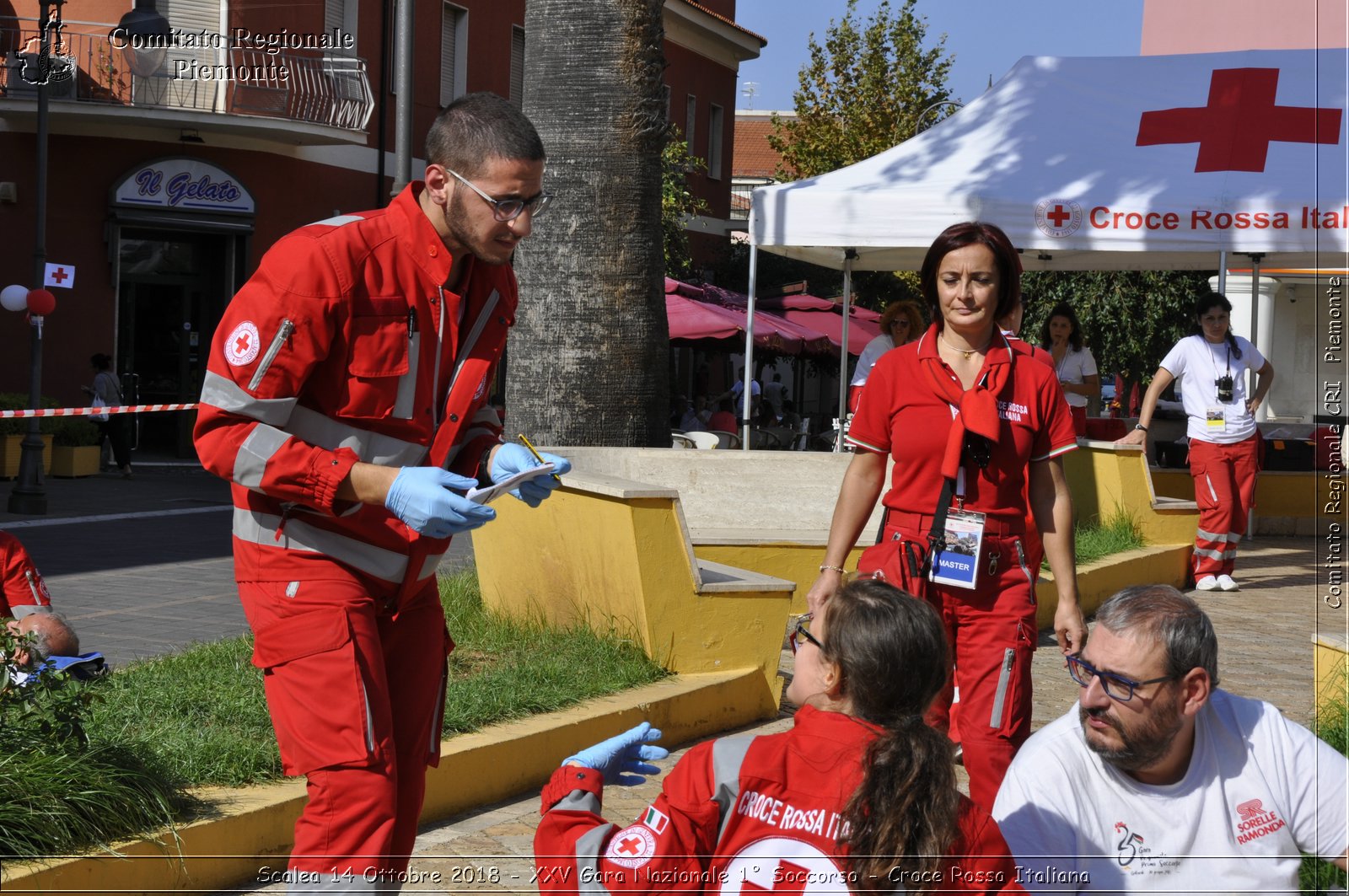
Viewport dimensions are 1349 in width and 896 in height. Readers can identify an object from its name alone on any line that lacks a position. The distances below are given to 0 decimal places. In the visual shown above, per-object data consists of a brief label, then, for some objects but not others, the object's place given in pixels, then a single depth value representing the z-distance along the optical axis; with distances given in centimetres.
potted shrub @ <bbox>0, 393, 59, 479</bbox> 1762
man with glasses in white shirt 276
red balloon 1570
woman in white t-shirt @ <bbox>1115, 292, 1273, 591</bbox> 1084
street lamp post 1434
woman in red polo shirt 411
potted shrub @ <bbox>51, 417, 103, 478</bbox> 1859
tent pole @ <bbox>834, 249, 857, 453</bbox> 1380
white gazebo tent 1141
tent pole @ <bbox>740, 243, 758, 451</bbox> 1241
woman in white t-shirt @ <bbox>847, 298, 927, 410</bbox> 1107
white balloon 1794
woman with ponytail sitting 228
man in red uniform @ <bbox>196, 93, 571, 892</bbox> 288
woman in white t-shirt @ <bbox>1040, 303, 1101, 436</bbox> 1220
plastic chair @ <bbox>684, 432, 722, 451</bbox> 1236
